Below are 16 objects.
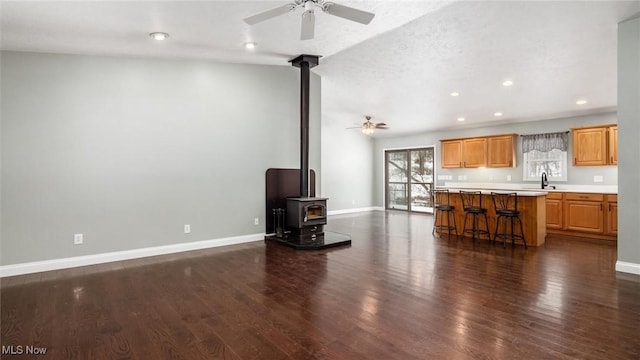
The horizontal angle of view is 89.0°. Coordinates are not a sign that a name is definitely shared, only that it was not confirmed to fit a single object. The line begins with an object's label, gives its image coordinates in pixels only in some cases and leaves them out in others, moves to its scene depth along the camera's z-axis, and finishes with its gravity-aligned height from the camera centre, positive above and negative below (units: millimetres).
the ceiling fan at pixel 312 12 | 2914 +1527
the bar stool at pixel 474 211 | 5809 -580
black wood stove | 5277 -561
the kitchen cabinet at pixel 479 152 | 7734 +668
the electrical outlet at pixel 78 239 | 4219 -768
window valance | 6980 +804
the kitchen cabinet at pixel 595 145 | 6270 +641
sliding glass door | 9672 -16
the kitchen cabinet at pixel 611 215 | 5789 -672
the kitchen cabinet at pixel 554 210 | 6470 -654
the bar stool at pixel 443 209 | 6352 -590
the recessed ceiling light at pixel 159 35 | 3712 +1660
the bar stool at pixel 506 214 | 5383 -592
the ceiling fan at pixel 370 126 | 7945 +1285
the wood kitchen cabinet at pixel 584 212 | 5973 -647
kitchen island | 5328 -624
